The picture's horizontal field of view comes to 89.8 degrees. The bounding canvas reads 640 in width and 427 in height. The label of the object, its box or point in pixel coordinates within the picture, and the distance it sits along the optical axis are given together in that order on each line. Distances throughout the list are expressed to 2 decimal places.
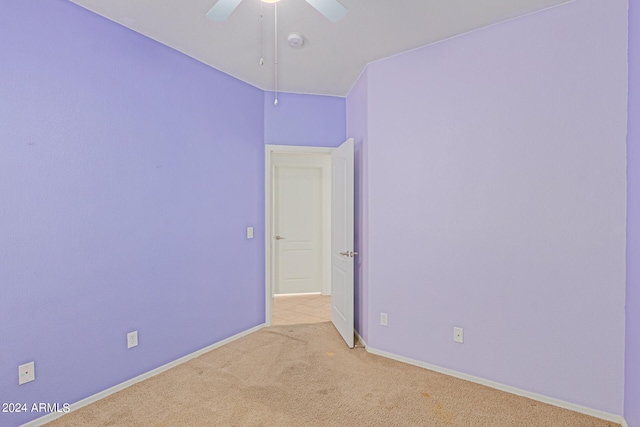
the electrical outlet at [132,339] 2.38
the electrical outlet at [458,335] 2.48
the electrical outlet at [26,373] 1.85
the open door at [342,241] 3.04
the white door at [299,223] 5.01
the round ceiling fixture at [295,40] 2.45
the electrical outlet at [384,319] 2.86
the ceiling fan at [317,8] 1.53
